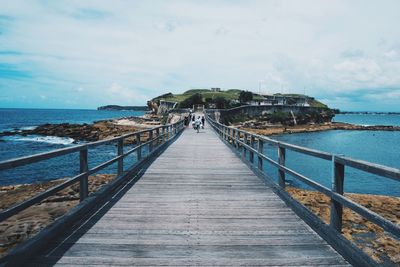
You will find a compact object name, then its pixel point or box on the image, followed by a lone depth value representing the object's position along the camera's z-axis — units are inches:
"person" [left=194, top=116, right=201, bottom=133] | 1254.6
